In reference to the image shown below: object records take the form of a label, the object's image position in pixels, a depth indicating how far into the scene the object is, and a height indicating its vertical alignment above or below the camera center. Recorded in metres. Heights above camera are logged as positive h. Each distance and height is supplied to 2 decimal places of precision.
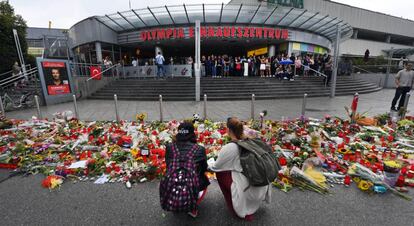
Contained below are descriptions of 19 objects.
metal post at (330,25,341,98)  11.89 +1.00
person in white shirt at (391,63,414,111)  7.32 -0.41
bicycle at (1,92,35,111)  10.20 -1.42
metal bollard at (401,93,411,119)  6.07 -1.20
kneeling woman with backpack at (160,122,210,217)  2.07 -1.09
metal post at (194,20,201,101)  10.66 +0.84
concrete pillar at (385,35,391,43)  37.03 +5.89
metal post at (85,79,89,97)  13.93 -0.92
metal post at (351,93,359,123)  5.63 -1.13
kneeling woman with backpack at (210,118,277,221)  2.18 -1.23
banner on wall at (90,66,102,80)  14.36 +0.13
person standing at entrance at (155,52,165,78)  15.15 +0.63
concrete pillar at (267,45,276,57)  22.16 +2.44
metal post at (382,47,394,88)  18.75 +0.12
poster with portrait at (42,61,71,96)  11.13 -0.19
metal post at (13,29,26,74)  15.99 +2.12
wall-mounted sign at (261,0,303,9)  20.77 +7.76
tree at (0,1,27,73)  17.87 +2.94
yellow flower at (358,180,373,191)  2.91 -1.71
